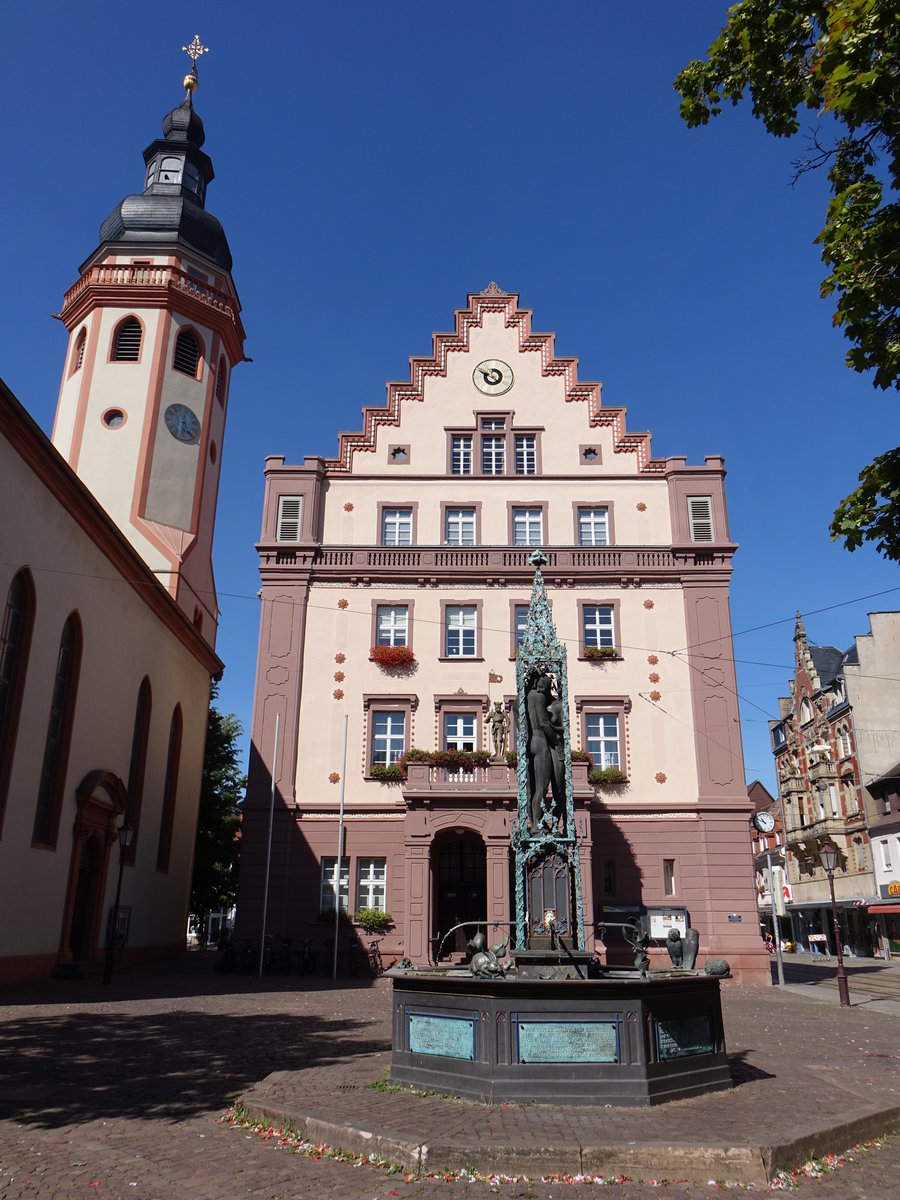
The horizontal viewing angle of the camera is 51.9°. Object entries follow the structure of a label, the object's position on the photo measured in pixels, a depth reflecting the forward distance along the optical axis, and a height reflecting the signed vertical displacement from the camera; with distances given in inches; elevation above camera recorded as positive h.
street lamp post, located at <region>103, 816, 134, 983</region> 913.5 -0.8
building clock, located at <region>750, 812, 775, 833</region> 1132.5 +108.0
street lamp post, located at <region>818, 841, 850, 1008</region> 869.2 -1.4
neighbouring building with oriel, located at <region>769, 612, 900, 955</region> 1982.0 +301.6
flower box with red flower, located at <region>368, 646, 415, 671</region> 1229.7 +321.5
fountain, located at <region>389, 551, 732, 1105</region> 351.3 -43.8
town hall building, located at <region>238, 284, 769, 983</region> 1133.1 +318.8
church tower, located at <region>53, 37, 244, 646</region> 1449.3 +826.0
